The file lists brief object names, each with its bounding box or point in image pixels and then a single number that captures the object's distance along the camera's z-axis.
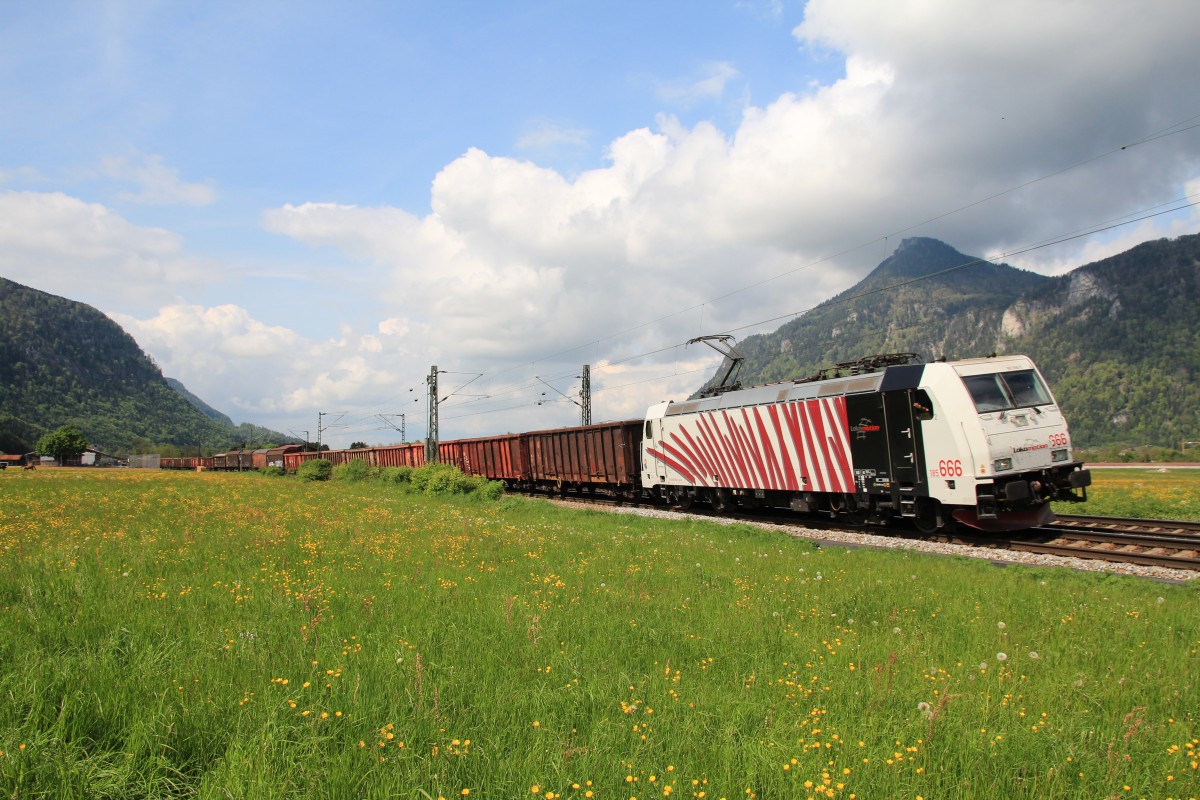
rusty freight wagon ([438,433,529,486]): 34.44
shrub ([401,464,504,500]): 27.47
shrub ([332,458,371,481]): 42.41
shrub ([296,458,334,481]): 44.84
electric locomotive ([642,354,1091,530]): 13.97
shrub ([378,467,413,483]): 37.03
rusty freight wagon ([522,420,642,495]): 26.75
